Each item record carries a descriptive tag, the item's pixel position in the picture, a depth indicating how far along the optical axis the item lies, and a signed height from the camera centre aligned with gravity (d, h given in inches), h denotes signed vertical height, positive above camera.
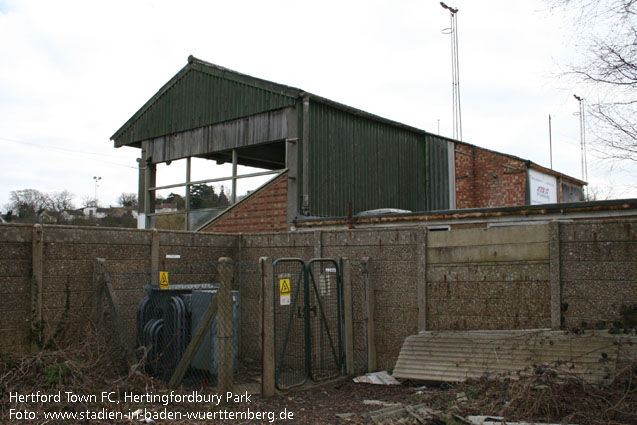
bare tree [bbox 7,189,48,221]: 1855.3 +183.1
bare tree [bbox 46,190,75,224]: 1935.5 +187.7
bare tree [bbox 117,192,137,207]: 2669.8 +263.3
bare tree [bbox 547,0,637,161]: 289.7 +101.6
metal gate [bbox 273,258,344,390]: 304.5 -47.2
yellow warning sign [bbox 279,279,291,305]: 295.4 -22.1
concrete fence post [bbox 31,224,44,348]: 281.9 -14.5
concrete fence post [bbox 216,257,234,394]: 264.5 -37.6
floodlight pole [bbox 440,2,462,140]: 771.0 +321.1
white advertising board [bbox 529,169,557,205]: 657.6 +82.3
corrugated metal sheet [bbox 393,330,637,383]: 236.1 -50.1
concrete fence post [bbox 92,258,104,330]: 306.7 -24.4
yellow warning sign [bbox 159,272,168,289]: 343.8 -18.3
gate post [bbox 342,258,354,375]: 321.7 -40.7
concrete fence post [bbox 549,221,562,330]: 267.1 -12.0
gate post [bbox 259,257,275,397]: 278.2 -40.8
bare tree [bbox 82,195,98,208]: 2459.4 +225.6
